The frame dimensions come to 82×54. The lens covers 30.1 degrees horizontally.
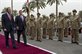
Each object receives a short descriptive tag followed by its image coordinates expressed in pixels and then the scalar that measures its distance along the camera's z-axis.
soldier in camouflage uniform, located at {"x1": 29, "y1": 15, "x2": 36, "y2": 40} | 10.32
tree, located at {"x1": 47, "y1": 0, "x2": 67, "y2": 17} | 30.55
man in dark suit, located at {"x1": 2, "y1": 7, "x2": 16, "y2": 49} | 6.35
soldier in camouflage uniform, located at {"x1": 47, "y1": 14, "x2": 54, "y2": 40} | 10.38
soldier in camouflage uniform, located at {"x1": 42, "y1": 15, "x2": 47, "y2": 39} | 10.49
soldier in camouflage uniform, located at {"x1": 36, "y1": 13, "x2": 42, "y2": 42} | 9.43
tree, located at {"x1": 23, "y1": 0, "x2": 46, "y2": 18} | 35.44
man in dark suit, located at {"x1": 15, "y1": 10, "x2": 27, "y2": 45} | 7.10
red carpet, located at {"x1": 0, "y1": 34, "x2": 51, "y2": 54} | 5.93
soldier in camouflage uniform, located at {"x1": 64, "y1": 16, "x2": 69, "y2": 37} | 9.79
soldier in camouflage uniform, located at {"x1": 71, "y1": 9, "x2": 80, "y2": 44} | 8.15
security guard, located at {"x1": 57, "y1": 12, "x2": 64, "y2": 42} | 9.35
